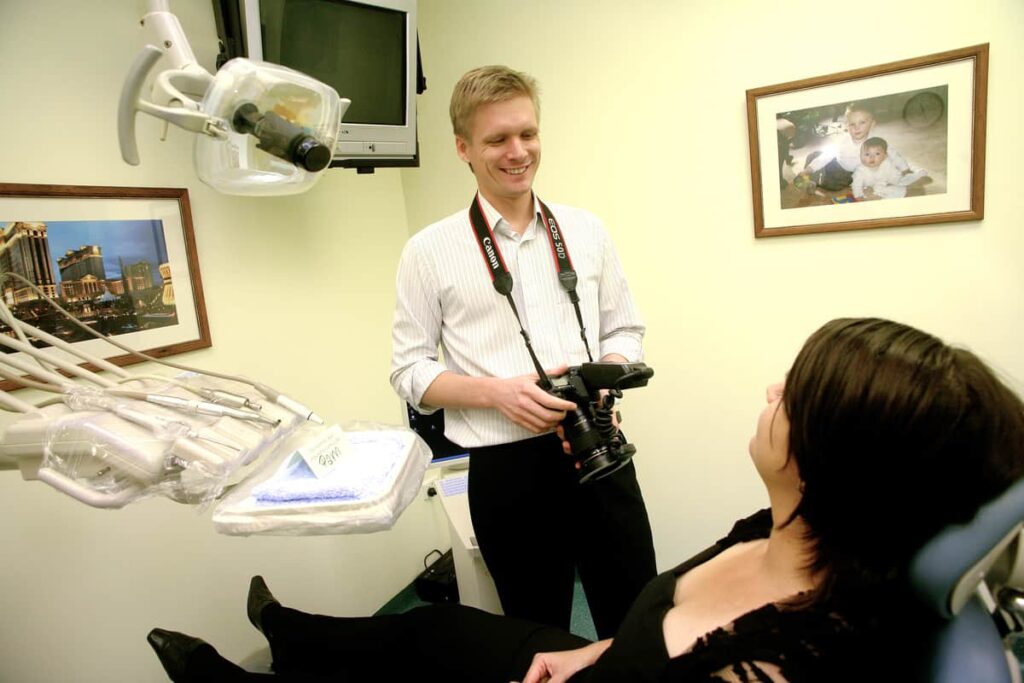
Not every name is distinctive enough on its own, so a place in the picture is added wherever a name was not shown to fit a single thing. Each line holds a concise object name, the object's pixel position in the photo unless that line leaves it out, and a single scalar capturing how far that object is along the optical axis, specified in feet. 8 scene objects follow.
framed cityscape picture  4.35
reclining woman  2.00
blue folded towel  2.76
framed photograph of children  4.92
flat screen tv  4.97
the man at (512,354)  4.15
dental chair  1.87
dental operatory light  2.35
